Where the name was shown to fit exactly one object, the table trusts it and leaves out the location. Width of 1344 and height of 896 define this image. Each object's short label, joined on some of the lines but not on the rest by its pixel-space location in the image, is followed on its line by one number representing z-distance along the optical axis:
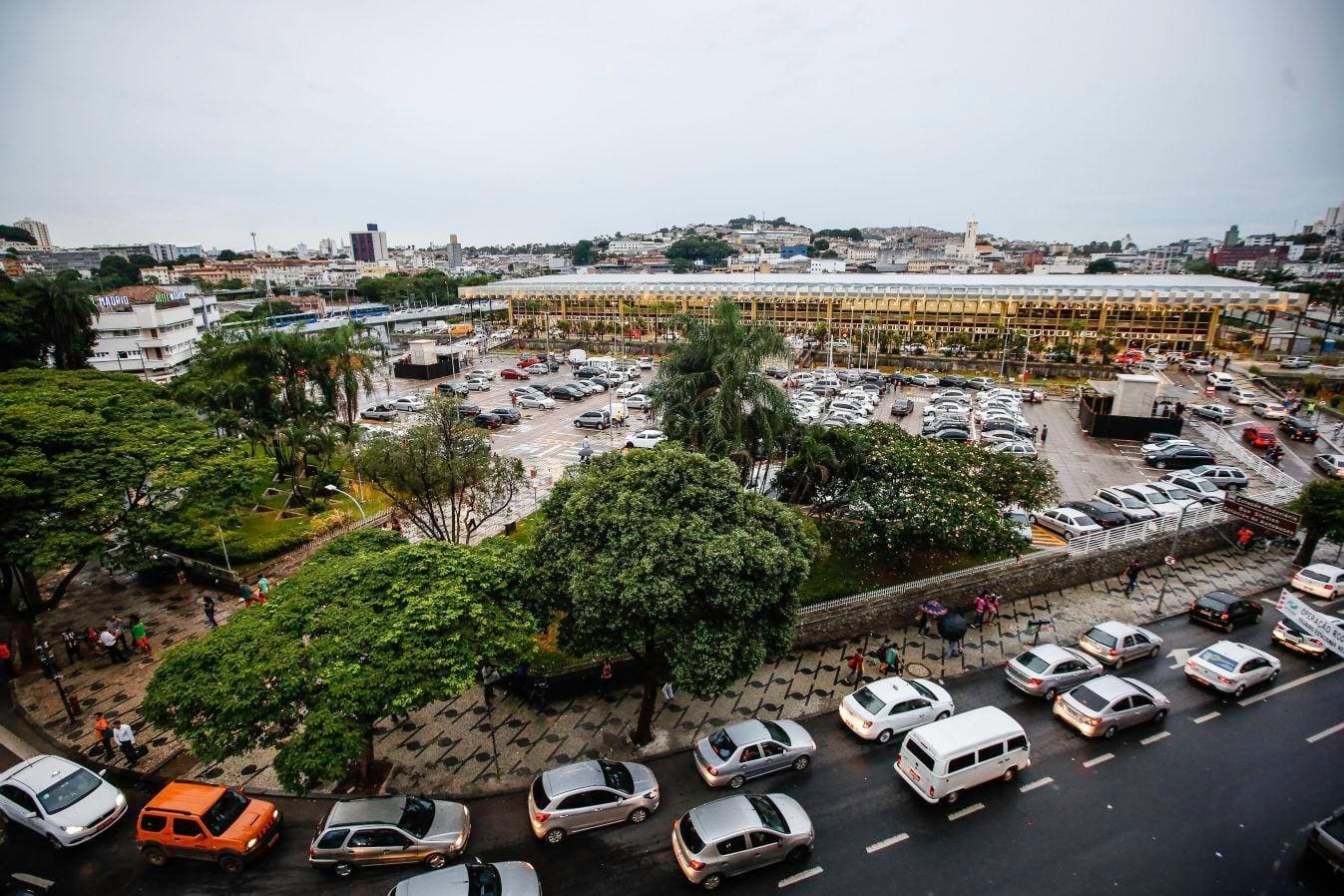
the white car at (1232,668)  17.70
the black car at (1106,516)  27.16
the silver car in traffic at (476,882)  11.22
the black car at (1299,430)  38.89
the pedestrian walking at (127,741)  15.42
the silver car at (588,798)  13.20
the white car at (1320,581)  22.47
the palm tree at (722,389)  20.62
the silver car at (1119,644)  19.09
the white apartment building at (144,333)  50.19
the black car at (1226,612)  20.91
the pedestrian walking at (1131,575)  23.25
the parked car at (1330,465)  32.28
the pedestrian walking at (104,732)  15.57
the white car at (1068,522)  25.78
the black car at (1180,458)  34.50
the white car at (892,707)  16.09
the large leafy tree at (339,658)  12.07
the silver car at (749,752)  14.62
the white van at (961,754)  13.97
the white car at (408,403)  49.17
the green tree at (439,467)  21.84
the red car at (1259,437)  37.03
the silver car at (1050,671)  17.67
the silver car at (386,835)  12.44
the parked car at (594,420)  44.50
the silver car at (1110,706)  16.16
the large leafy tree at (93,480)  17.30
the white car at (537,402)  50.47
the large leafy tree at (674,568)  13.50
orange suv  12.66
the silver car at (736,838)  12.13
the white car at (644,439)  39.08
